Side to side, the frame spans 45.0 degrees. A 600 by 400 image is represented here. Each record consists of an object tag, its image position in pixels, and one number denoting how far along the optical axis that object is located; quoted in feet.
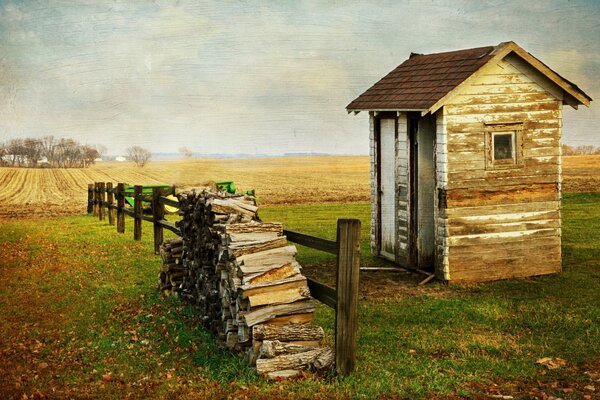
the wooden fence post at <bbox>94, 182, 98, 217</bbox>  92.25
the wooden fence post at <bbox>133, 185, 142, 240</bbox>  65.82
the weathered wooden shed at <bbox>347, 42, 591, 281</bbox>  46.32
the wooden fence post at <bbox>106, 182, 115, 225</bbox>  82.33
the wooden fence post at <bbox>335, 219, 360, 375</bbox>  25.89
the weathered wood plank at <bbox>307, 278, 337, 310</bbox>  26.68
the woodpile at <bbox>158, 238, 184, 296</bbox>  42.45
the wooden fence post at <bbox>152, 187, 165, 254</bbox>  55.36
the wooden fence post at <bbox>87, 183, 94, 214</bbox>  96.84
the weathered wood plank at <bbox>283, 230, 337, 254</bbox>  26.40
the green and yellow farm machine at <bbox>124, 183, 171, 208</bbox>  87.52
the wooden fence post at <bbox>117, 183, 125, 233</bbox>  75.46
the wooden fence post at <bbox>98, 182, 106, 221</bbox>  88.31
